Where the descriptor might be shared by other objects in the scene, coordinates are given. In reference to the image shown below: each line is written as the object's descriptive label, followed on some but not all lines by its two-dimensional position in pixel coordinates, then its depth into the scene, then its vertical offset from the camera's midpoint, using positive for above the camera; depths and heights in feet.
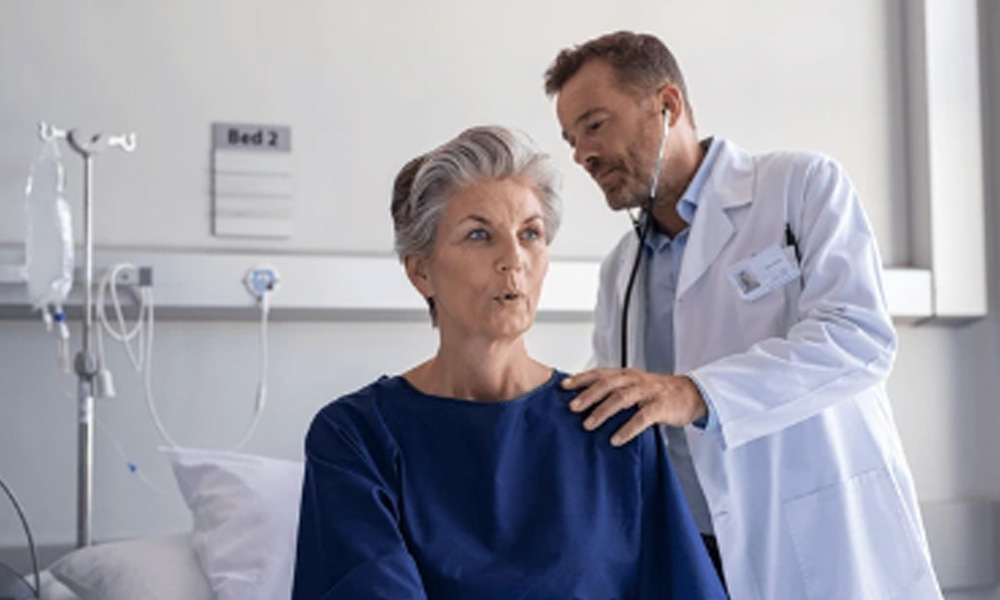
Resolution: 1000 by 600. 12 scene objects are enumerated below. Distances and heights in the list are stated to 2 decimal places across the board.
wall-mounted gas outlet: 8.61 +0.24
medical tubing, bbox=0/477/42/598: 7.18 -1.33
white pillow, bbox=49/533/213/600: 6.87 -1.39
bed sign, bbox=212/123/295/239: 8.85 +0.95
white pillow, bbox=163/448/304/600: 6.88 -1.12
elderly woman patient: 4.87 -0.59
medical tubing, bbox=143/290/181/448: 8.63 -0.48
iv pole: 7.80 -0.38
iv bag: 7.96 +0.54
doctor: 5.97 -0.13
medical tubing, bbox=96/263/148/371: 8.29 -0.01
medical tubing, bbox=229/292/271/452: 8.83 -0.54
